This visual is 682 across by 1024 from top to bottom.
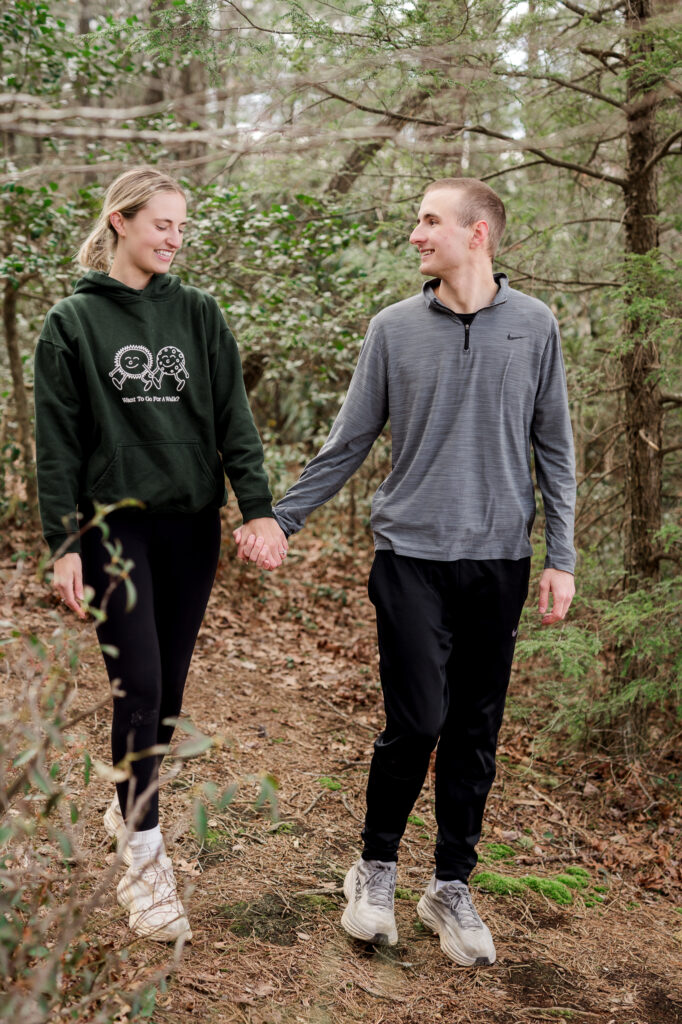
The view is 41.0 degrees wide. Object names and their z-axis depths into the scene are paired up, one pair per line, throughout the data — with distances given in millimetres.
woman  2881
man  3018
